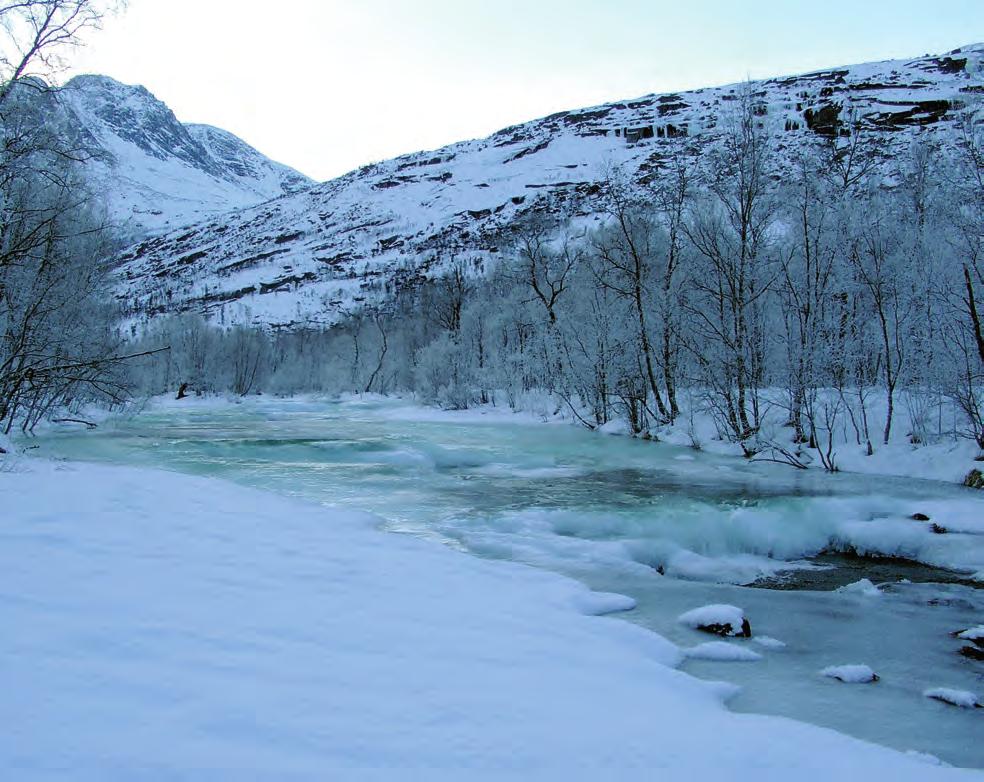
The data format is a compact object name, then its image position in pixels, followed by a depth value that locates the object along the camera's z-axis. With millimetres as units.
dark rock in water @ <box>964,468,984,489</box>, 13244
